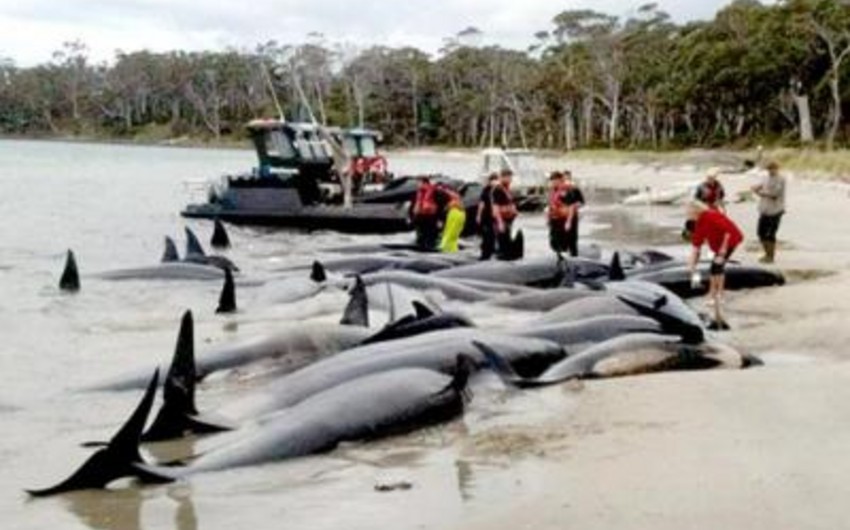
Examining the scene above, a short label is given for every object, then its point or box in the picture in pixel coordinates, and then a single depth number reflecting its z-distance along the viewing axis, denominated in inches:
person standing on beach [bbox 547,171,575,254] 907.4
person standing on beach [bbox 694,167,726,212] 699.4
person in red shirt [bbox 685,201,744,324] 637.3
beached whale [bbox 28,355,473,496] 347.3
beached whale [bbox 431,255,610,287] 808.9
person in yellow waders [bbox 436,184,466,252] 1046.4
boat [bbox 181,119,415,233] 1491.1
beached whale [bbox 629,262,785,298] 745.6
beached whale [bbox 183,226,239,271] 973.8
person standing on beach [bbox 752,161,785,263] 890.1
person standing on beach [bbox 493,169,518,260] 937.5
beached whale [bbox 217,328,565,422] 442.0
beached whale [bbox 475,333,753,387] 478.0
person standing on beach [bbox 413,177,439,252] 1073.5
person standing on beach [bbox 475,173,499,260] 955.3
